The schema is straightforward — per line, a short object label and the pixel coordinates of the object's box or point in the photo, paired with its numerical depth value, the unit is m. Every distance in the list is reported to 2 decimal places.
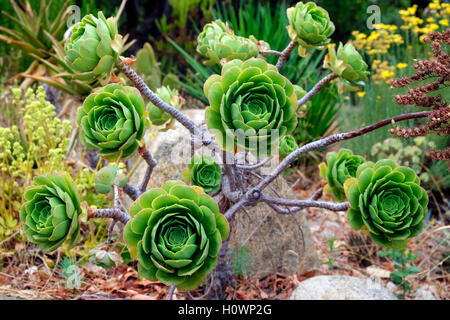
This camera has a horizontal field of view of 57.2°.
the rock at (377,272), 1.81
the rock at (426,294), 1.61
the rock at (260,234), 1.58
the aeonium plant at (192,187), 0.71
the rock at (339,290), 1.39
